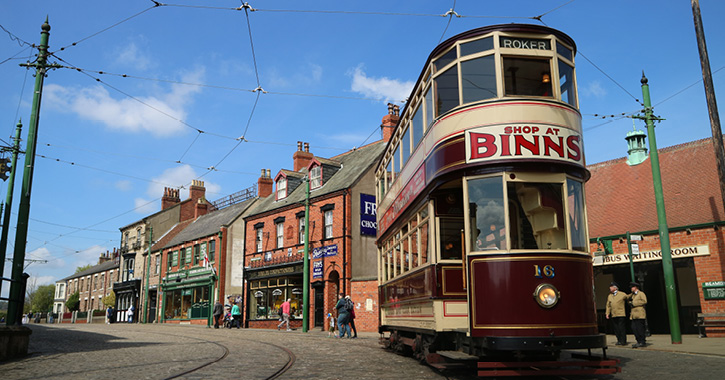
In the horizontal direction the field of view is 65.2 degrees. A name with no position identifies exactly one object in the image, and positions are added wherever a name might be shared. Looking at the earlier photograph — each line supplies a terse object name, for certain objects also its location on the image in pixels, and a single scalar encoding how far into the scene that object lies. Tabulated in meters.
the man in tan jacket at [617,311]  12.59
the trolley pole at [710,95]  11.66
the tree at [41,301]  91.12
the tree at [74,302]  58.41
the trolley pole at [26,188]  11.34
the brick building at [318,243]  25.16
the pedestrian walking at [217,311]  28.72
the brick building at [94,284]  50.99
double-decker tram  6.91
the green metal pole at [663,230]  12.66
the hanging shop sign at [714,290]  15.54
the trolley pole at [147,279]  40.81
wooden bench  14.23
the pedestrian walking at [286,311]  25.31
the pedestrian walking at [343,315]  17.61
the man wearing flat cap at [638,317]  12.34
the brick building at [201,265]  33.91
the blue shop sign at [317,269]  26.28
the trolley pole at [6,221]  12.17
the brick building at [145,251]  42.66
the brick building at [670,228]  16.06
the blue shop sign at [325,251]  25.84
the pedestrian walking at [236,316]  28.30
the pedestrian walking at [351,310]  18.13
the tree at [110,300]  47.88
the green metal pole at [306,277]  23.36
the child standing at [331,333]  19.79
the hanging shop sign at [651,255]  16.22
